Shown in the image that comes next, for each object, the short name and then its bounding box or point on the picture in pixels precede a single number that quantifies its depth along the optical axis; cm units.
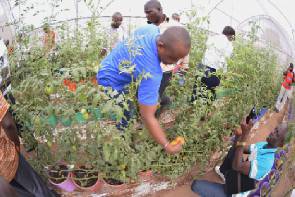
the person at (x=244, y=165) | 252
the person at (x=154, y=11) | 342
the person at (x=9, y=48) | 324
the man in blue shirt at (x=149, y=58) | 197
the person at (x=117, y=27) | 450
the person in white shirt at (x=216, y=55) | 355
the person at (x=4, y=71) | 279
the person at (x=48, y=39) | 331
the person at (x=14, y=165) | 209
